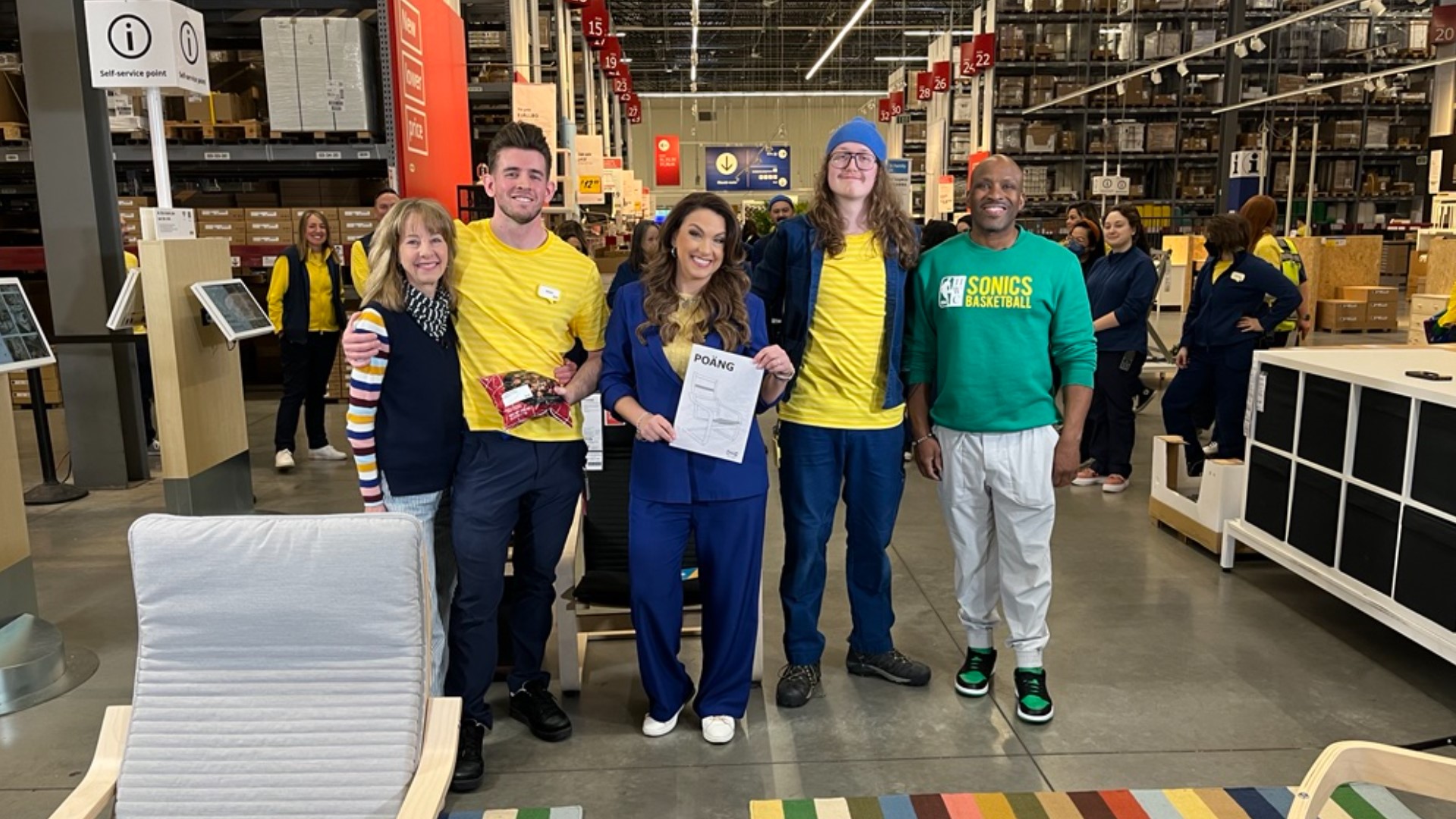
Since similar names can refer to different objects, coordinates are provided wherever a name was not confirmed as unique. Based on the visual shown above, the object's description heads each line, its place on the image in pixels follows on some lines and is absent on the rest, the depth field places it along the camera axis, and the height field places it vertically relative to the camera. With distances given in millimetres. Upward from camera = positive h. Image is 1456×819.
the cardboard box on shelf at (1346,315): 12844 -1185
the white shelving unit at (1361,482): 3223 -903
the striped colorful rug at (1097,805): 2596 -1447
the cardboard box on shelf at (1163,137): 14484 +1102
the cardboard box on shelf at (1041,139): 14531 +1107
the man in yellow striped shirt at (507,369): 2621 -362
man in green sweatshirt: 2922 -441
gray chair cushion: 1860 -786
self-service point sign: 4488 +795
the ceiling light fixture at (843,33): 17952 +3782
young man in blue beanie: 2963 -319
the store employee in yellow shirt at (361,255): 5398 -146
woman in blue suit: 2697 -480
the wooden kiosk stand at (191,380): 4551 -680
